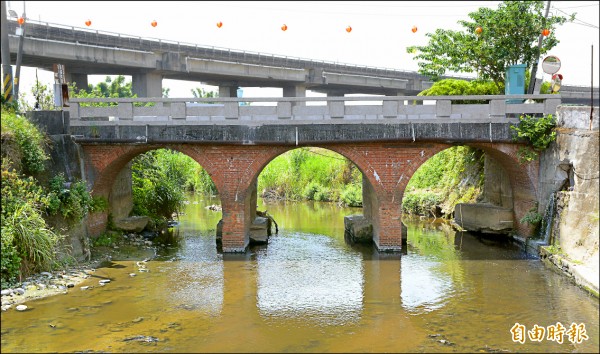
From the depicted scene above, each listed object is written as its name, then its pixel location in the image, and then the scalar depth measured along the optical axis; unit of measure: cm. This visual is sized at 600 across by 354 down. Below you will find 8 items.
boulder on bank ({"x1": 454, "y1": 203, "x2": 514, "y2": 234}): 1958
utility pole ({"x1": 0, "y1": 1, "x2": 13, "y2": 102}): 1711
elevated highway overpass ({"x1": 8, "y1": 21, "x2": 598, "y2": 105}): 2947
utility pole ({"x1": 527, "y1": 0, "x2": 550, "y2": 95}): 2087
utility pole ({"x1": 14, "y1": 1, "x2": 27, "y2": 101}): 1805
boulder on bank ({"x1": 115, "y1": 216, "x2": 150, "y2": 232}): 1994
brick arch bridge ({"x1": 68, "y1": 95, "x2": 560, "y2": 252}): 1725
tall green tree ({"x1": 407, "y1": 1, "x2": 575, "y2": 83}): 2078
